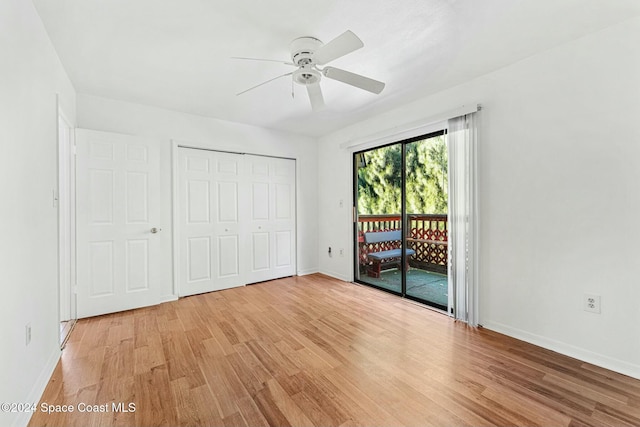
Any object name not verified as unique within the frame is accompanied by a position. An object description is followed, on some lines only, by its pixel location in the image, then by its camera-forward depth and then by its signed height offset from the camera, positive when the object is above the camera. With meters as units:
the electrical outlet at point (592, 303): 2.02 -0.69
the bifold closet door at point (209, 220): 3.67 -0.06
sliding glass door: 3.44 -0.05
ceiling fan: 1.74 +1.11
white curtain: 2.65 -0.05
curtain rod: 2.69 +1.04
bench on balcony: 4.24 -0.60
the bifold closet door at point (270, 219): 4.26 -0.06
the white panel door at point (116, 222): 2.93 -0.06
